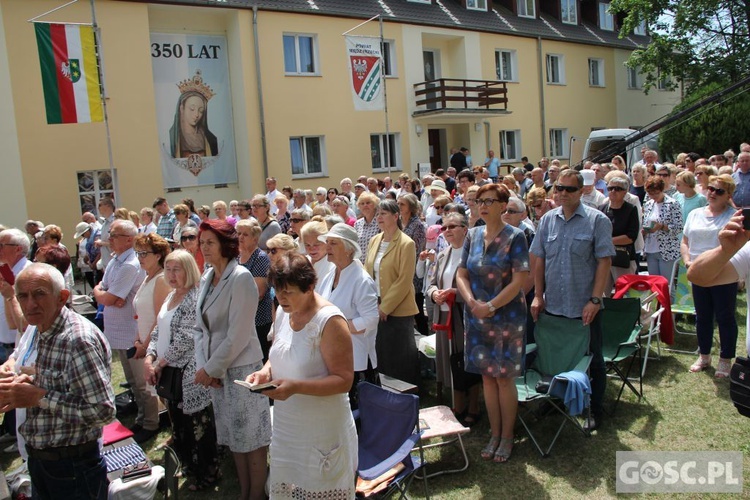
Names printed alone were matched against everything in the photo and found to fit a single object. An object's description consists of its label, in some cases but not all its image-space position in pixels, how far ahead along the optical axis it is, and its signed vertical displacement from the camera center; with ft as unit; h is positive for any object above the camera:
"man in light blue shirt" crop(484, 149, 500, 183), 62.69 +1.18
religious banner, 54.03 +8.04
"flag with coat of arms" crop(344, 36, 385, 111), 54.75 +10.37
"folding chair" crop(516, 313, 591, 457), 14.28 -4.68
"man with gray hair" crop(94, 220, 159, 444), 17.08 -3.21
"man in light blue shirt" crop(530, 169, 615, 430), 14.73 -2.27
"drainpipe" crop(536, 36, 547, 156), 80.12 +10.43
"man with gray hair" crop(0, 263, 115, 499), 9.29 -2.88
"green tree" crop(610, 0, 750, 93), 77.36 +15.99
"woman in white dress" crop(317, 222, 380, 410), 14.39 -2.58
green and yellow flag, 41.34 +9.13
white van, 53.26 +2.29
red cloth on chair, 18.95 -3.98
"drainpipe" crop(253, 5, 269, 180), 55.26 +8.60
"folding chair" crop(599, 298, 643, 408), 16.58 -4.65
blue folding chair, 11.35 -5.04
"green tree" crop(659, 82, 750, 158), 64.03 +3.62
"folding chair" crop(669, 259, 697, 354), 21.56 -4.66
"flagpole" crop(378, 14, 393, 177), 54.03 +10.19
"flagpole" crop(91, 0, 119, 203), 40.86 +9.40
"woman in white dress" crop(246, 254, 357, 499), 9.44 -3.26
